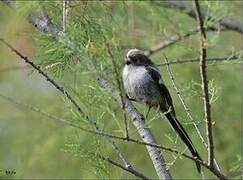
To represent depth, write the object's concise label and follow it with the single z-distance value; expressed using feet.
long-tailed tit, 29.66
